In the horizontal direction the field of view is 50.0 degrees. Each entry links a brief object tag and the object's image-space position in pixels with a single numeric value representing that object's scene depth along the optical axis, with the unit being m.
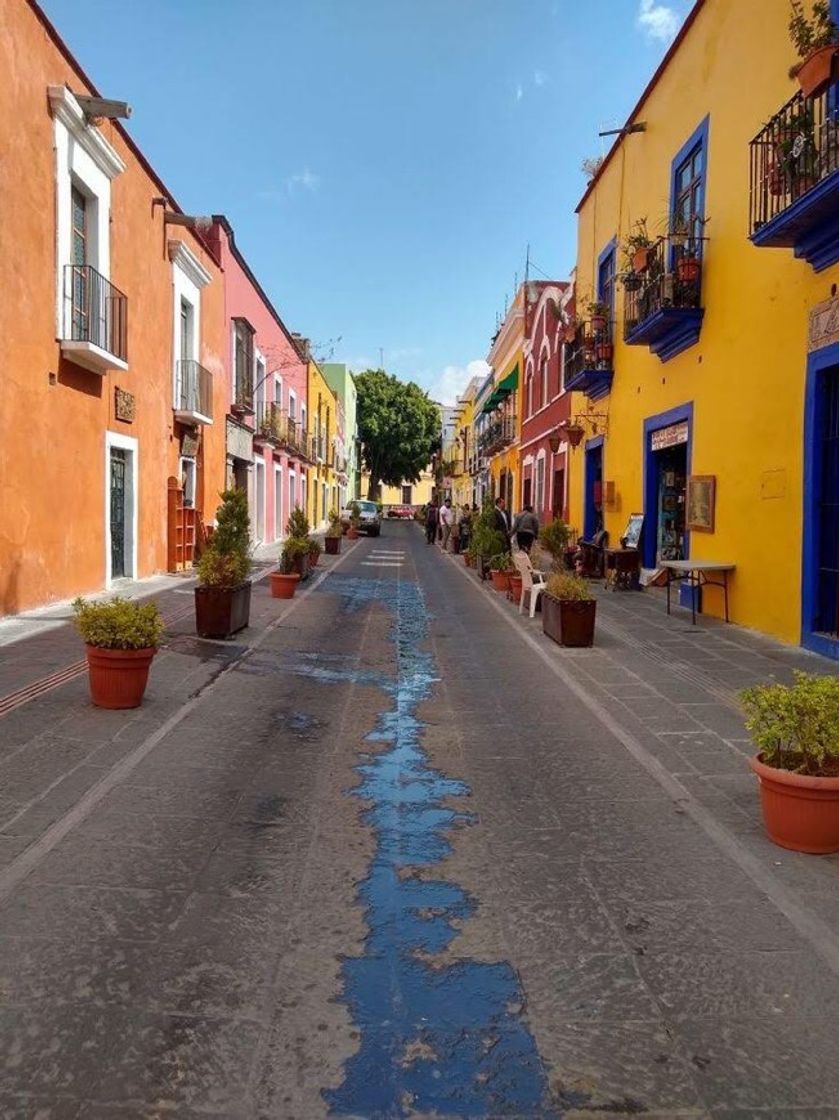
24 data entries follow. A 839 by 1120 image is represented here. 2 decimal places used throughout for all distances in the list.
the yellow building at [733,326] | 8.34
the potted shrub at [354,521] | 34.16
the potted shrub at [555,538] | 15.31
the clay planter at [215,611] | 9.13
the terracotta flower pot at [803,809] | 3.71
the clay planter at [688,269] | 11.27
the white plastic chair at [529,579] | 11.45
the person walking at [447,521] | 28.50
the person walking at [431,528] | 32.81
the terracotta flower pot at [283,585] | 13.16
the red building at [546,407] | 20.91
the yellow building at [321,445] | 37.75
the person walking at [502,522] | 17.02
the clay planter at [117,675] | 5.96
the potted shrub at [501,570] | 13.95
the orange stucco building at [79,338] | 9.52
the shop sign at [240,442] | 20.97
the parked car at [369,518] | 37.31
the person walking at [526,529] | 17.95
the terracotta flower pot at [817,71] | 7.25
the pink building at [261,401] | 21.06
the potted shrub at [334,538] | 24.12
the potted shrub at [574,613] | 9.02
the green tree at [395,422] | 62.12
